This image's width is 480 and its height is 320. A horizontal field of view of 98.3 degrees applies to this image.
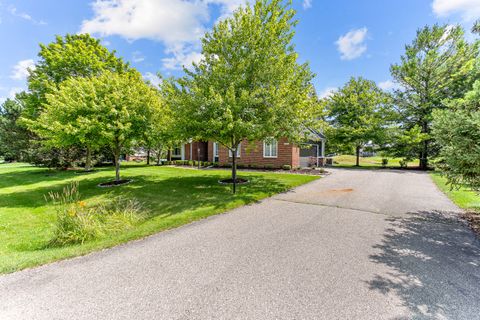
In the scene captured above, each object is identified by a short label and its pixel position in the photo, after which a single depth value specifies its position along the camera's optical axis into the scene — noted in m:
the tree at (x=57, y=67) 17.98
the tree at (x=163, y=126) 9.98
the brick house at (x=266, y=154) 17.88
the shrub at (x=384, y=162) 22.32
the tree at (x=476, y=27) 6.02
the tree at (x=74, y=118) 9.06
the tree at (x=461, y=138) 4.65
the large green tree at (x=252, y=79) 9.02
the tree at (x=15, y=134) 19.17
